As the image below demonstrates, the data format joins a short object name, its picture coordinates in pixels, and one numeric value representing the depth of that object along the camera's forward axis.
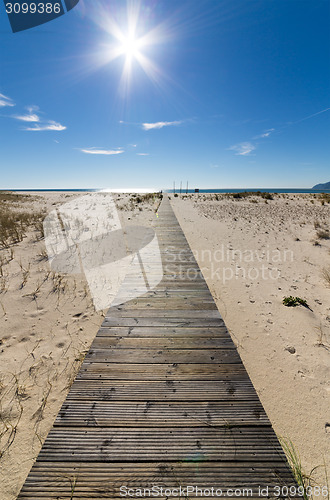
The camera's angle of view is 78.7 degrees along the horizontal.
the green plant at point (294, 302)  4.60
